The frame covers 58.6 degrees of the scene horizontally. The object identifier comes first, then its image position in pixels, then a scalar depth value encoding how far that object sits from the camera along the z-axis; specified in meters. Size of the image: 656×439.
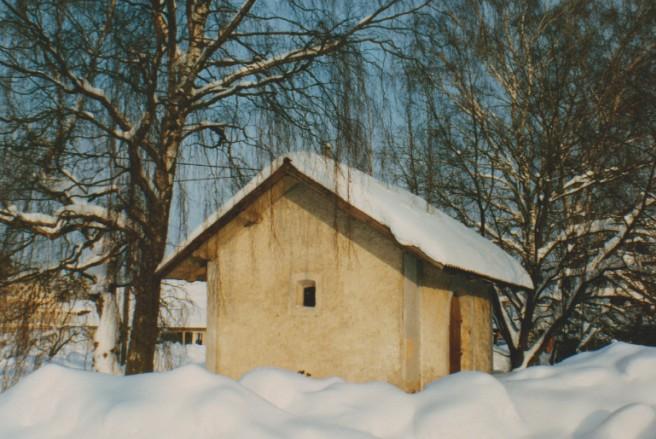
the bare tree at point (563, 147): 11.18
